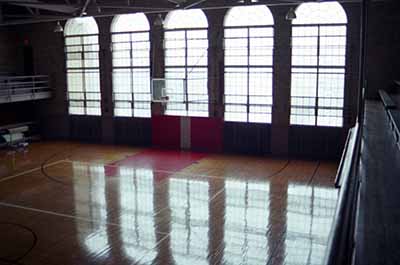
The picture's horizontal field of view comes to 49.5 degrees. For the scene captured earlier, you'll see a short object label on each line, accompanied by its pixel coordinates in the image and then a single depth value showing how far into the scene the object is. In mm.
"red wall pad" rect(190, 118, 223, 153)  17891
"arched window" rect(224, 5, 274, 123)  16938
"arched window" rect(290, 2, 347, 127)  15859
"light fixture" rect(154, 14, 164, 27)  14988
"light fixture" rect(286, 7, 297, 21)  13547
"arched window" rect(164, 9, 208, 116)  17969
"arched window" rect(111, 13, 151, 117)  19109
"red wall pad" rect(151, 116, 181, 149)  18656
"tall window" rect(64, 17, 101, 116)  20219
